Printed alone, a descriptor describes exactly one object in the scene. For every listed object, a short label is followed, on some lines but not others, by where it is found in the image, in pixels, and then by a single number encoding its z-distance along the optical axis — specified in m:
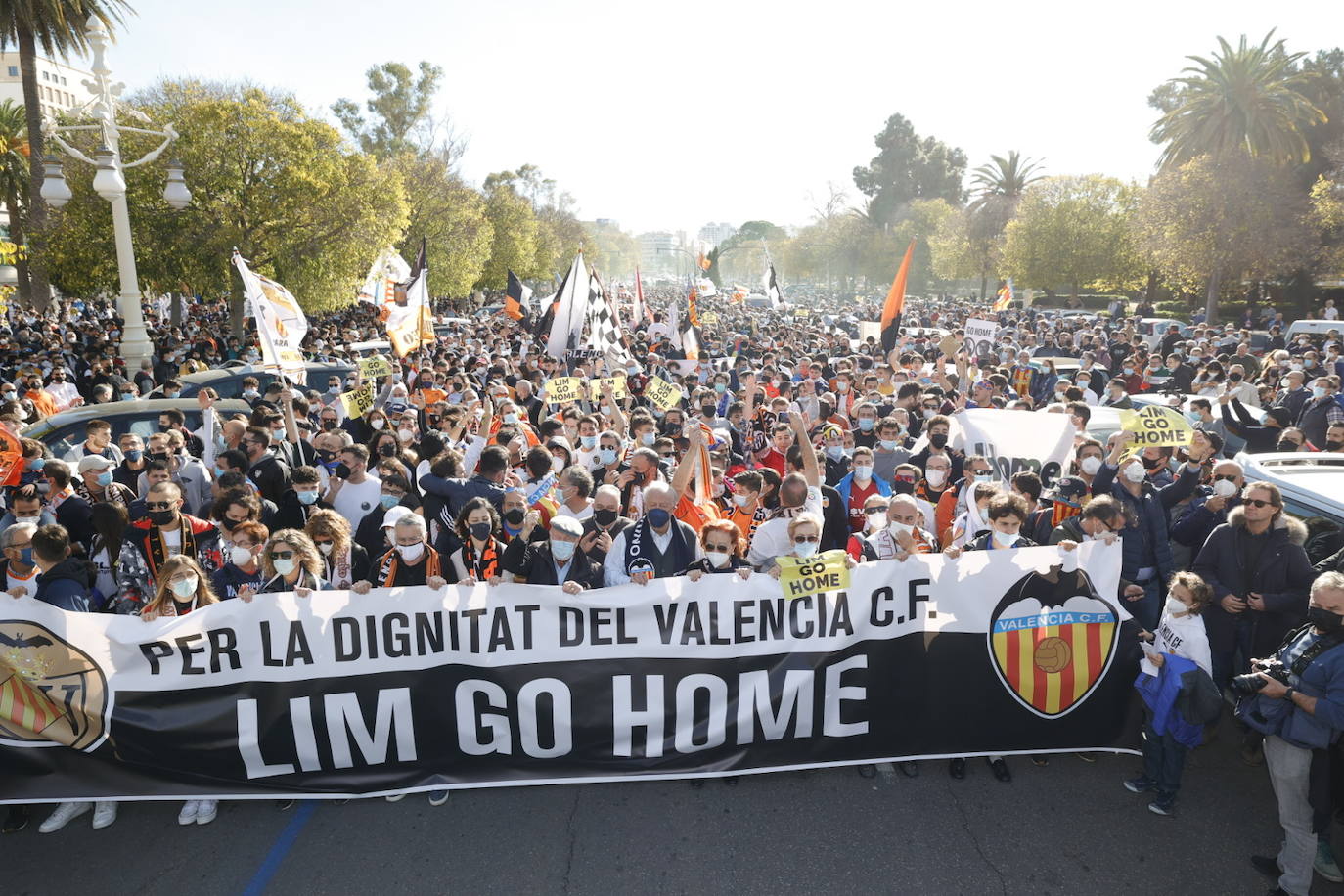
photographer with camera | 3.76
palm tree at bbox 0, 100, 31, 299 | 33.34
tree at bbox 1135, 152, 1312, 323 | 31.77
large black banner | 4.42
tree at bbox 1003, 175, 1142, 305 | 43.44
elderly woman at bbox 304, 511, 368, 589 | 5.20
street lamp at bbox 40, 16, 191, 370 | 13.46
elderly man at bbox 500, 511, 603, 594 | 5.04
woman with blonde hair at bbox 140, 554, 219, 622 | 4.48
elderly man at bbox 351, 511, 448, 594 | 4.93
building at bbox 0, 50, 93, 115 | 89.25
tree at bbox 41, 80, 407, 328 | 18.70
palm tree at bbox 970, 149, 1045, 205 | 61.91
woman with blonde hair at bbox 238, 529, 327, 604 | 4.72
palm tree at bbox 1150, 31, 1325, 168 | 33.25
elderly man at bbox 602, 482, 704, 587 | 5.19
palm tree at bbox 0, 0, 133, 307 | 21.75
